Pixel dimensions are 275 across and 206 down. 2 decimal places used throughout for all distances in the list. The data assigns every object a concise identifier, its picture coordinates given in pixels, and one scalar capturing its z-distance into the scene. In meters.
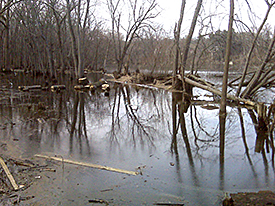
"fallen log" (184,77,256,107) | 11.63
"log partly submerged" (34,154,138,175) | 4.99
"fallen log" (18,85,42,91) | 16.18
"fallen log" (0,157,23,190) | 4.19
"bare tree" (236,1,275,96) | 10.78
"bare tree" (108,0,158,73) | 25.56
